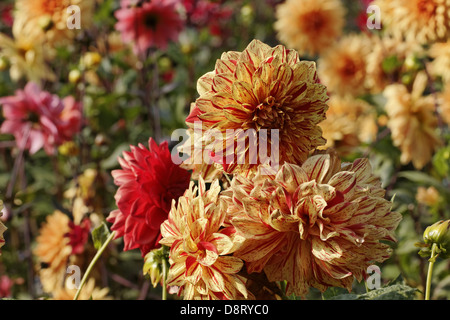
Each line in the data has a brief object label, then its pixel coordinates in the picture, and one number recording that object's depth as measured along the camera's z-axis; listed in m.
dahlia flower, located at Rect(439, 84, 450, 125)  1.69
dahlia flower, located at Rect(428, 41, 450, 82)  1.66
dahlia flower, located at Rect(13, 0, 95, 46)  1.68
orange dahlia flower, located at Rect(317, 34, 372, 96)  2.16
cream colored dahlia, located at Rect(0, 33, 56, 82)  1.86
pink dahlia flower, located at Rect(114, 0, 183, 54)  1.81
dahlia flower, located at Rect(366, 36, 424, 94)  1.87
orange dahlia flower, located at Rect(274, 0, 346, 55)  2.21
